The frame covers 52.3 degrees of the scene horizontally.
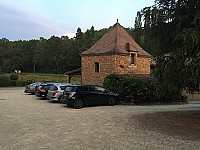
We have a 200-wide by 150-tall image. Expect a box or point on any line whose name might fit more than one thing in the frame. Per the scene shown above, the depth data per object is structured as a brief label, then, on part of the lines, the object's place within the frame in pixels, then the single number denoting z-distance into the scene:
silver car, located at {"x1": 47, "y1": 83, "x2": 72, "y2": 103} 16.58
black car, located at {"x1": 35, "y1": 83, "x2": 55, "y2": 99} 19.00
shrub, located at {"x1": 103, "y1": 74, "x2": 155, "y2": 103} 17.27
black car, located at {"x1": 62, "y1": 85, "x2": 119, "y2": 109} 13.93
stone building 22.08
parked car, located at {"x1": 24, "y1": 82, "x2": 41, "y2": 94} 24.34
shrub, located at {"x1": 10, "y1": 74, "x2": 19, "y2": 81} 41.76
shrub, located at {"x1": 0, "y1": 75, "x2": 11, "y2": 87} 39.06
